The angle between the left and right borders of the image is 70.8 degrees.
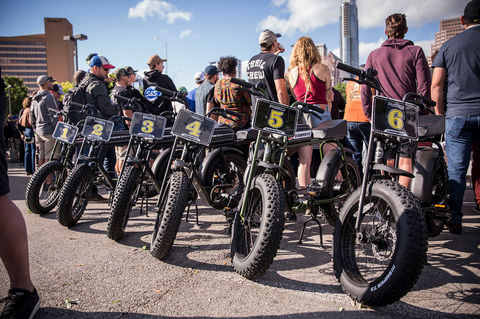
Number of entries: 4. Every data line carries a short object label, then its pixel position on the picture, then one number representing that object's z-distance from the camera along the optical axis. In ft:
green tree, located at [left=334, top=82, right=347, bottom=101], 268.91
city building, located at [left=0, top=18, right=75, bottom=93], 408.87
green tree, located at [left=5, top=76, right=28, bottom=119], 179.42
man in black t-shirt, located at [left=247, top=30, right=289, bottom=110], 14.15
